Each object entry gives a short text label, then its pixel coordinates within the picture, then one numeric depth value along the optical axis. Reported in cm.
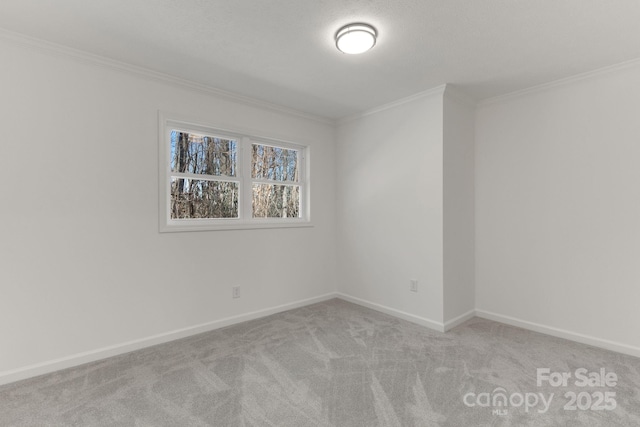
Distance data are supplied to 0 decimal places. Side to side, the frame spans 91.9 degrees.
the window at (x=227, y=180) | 308
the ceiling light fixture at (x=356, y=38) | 210
